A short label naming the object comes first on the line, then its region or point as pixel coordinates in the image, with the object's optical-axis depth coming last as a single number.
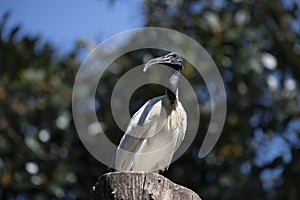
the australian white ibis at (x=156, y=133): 12.87
